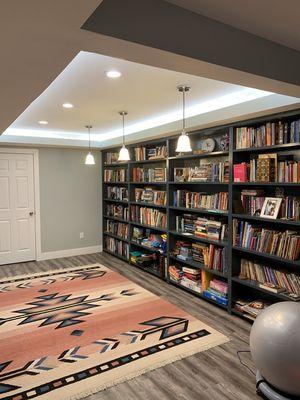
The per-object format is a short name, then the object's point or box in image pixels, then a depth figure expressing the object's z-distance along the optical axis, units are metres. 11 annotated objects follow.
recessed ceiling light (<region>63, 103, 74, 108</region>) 3.51
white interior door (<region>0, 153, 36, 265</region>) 5.46
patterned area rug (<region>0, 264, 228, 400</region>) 2.33
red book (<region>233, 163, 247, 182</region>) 3.28
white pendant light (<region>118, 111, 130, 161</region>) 3.89
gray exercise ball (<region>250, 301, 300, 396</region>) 1.84
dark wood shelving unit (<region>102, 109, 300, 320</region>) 3.03
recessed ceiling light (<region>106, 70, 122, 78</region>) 2.48
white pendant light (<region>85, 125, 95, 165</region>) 4.92
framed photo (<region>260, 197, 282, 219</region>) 2.96
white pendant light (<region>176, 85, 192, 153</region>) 2.91
